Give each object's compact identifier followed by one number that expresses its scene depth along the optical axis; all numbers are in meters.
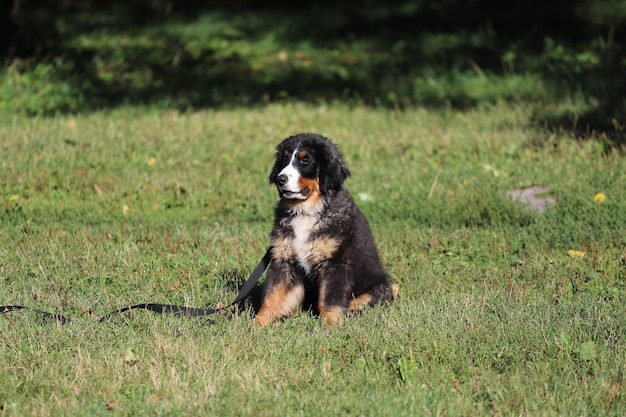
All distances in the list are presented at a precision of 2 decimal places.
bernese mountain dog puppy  11.68
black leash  11.70
